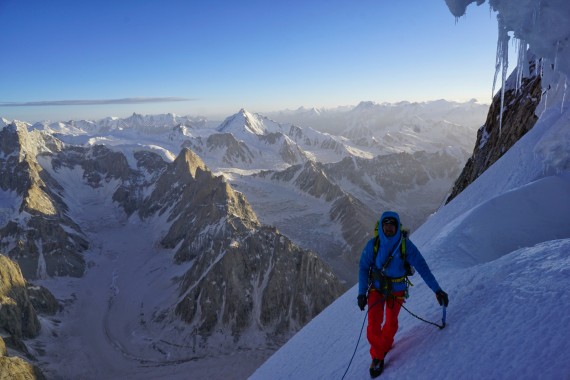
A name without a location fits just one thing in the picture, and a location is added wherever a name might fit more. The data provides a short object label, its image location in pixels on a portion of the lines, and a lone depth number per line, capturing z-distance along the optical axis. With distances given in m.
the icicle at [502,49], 13.70
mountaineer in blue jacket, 6.77
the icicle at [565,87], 14.19
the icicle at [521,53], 13.60
